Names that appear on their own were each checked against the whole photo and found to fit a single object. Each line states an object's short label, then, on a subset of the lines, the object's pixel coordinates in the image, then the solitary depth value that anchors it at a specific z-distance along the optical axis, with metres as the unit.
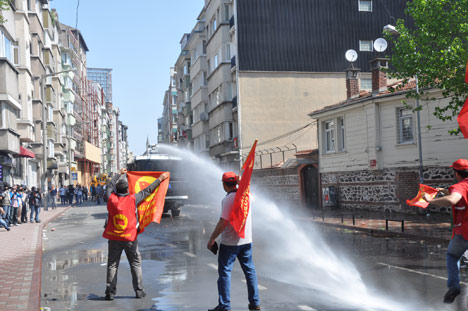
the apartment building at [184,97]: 73.31
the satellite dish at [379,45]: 29.73
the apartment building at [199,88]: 60.97
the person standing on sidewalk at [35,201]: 26.70
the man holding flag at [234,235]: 6.84
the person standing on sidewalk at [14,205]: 24.47
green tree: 16.23
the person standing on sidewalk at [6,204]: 23.47
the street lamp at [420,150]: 23.16
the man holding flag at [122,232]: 8.30
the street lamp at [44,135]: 35.09
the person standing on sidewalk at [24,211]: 26.50
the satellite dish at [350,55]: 32.34
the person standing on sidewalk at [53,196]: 41.66
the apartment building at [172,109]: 114.06
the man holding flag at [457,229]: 6.55
